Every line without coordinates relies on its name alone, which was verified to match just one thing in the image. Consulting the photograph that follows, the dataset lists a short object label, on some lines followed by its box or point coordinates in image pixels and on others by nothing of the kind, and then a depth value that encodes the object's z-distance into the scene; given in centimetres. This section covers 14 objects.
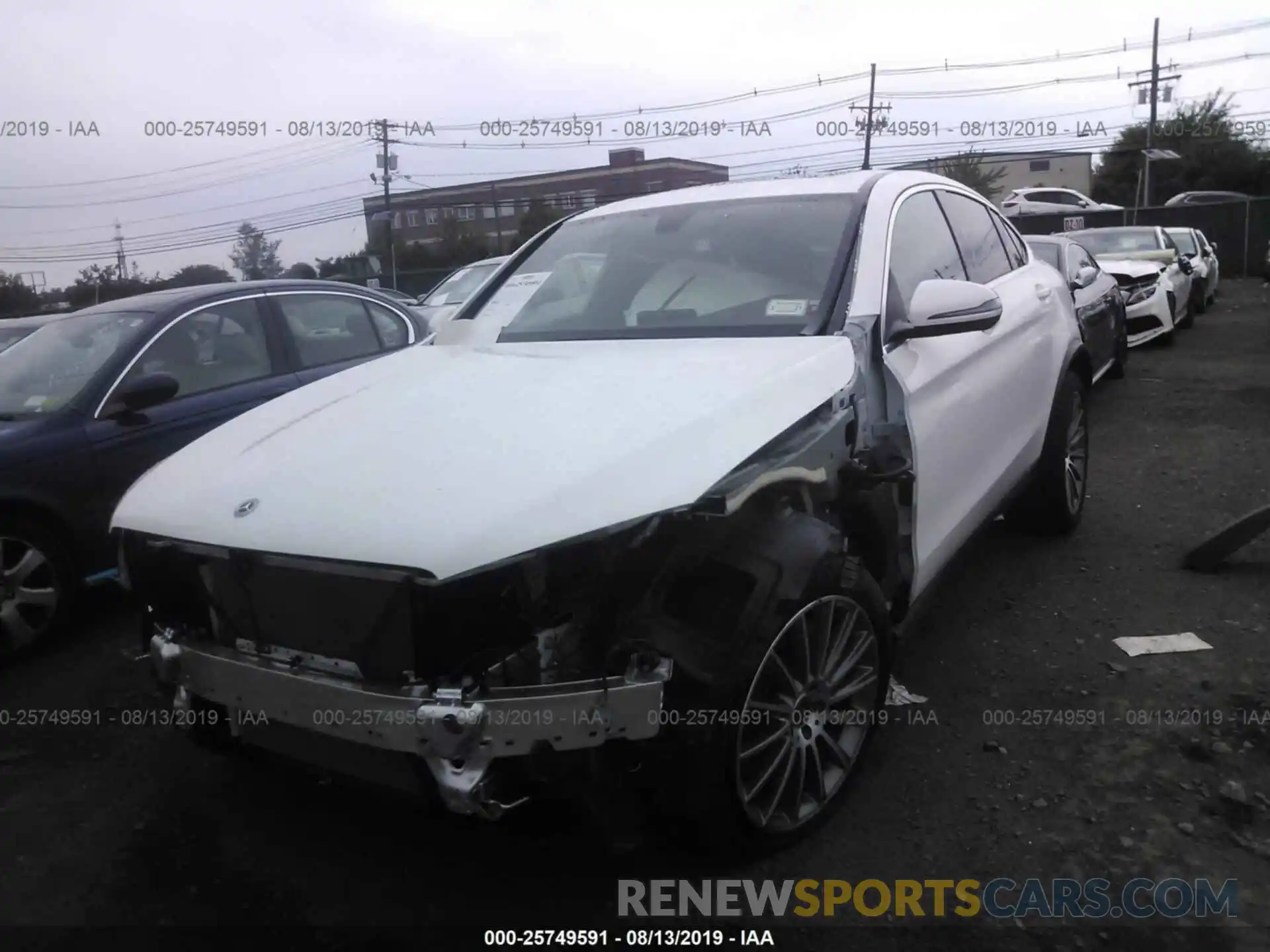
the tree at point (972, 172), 4497
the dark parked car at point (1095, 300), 783
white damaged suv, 210
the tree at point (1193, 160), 4594
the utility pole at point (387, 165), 3517
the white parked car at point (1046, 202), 2998
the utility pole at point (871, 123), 4216
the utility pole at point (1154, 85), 4750
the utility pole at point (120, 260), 2759
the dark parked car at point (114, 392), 425
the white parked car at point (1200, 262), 1500
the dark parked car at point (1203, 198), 3319
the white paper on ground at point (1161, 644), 377
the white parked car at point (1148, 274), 1110
